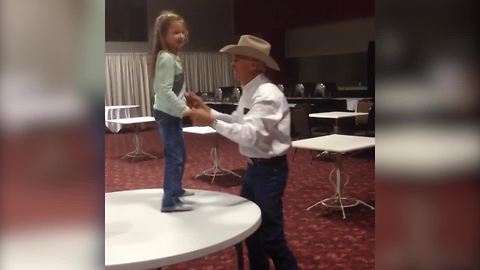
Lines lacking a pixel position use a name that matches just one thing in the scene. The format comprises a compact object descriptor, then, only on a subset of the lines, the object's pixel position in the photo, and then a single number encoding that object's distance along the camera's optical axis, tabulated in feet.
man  6.63
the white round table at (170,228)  4.78
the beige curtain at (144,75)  37.11
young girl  6.64
